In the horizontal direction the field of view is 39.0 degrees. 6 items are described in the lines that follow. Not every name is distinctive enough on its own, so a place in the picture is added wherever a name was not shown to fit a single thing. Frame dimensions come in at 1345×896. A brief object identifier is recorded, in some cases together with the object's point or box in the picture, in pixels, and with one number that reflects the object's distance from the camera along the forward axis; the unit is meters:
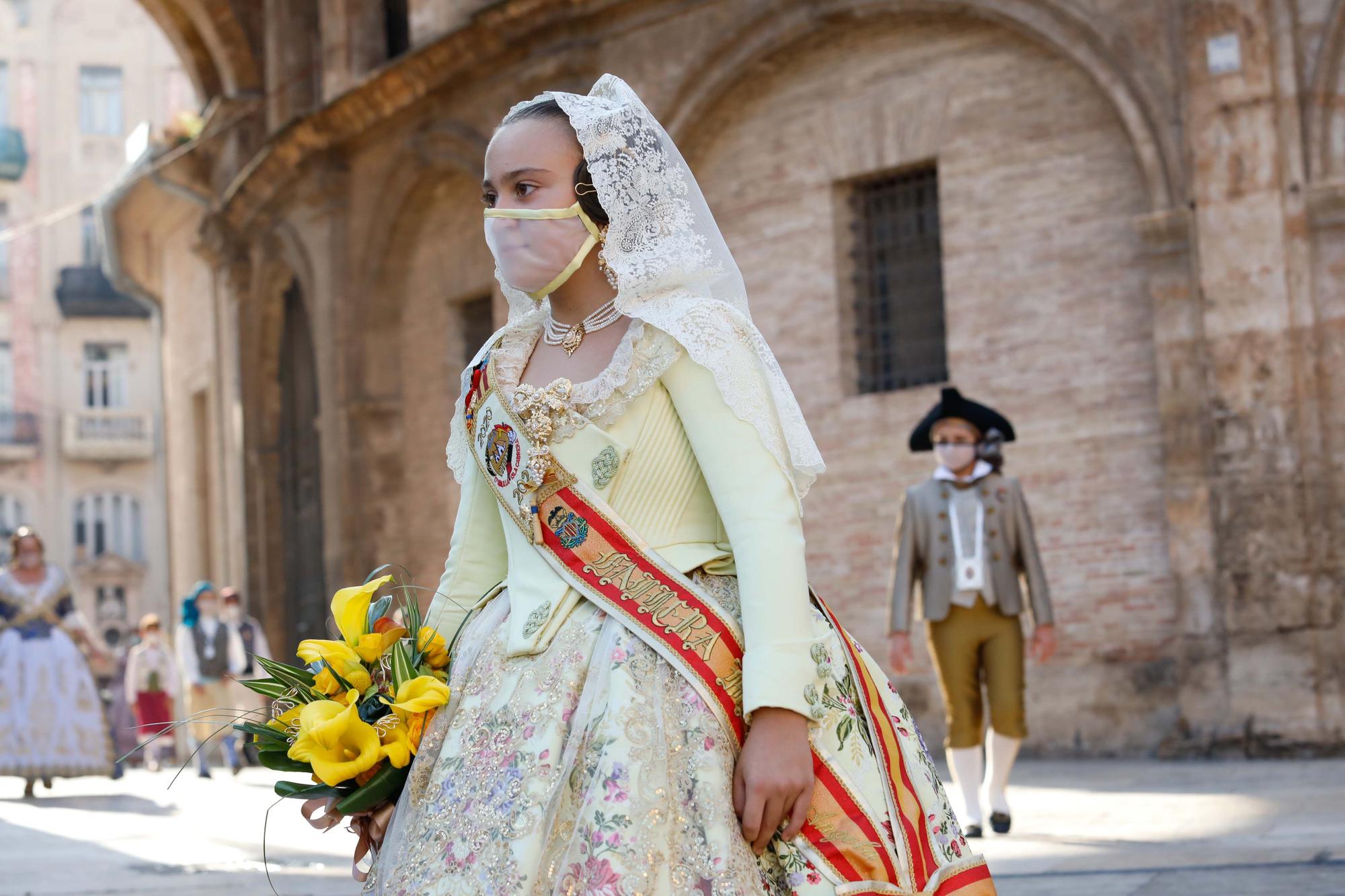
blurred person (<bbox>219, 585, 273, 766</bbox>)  16.81
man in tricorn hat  8.45
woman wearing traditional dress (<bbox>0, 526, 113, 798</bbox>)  13.24
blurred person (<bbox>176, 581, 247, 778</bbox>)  15.96
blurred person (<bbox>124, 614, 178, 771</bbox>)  19.67
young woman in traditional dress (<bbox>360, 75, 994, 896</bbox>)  2.86
